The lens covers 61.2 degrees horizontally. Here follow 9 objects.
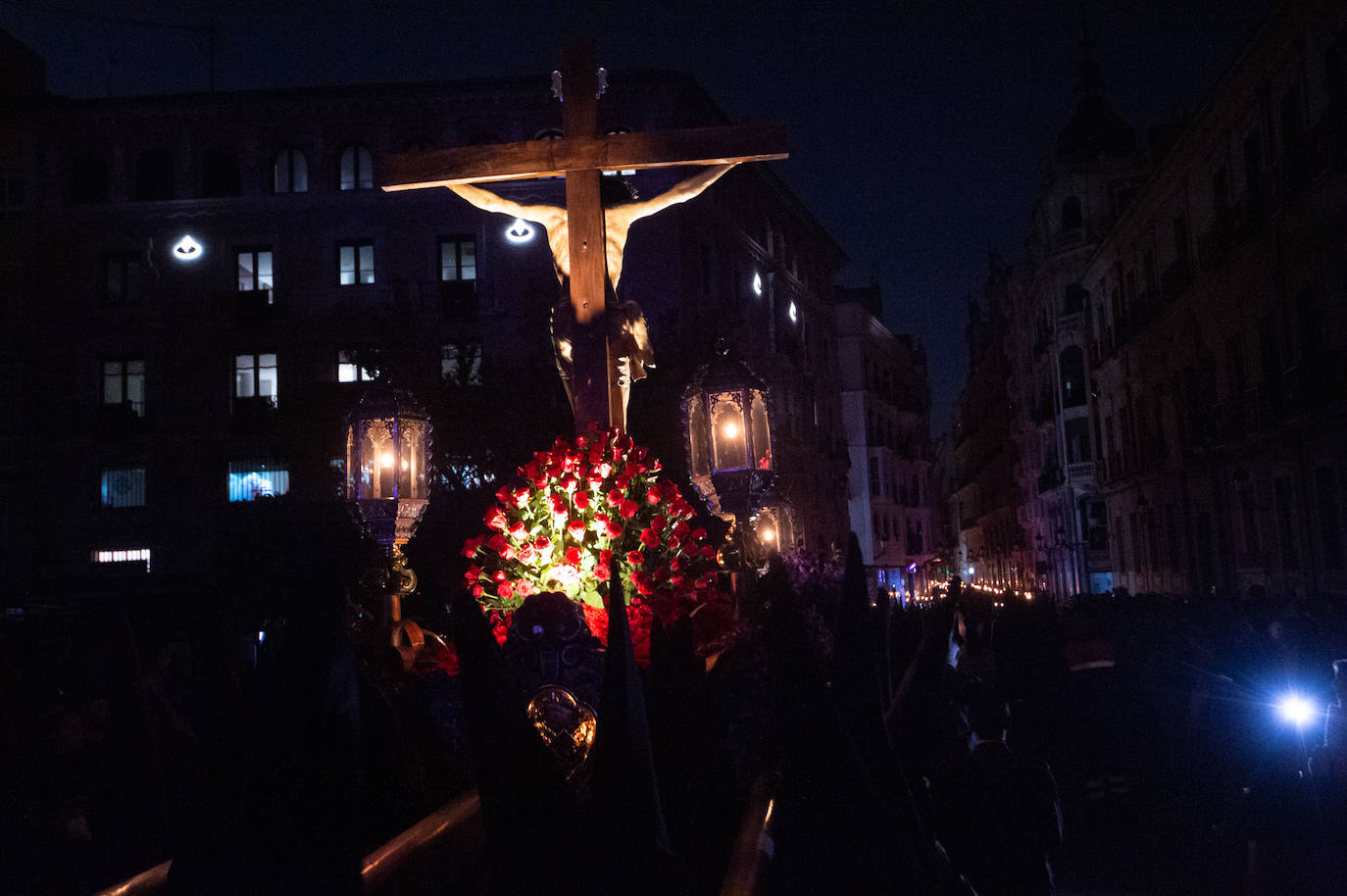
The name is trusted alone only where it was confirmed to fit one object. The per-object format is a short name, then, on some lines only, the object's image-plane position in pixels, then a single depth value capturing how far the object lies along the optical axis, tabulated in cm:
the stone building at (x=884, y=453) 5856
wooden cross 719
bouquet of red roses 543
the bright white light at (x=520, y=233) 3112
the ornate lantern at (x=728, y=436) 671
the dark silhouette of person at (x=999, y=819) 364
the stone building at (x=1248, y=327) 2003
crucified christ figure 711
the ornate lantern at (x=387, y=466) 688
